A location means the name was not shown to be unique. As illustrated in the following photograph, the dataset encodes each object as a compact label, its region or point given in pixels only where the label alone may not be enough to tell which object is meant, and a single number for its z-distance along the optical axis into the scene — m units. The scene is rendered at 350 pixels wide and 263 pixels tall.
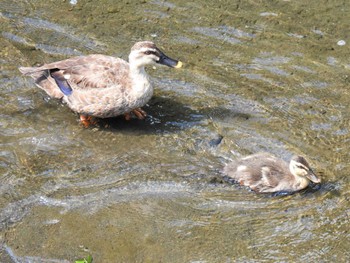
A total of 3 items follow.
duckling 11.51
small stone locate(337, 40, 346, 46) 15.59
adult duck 12.84
